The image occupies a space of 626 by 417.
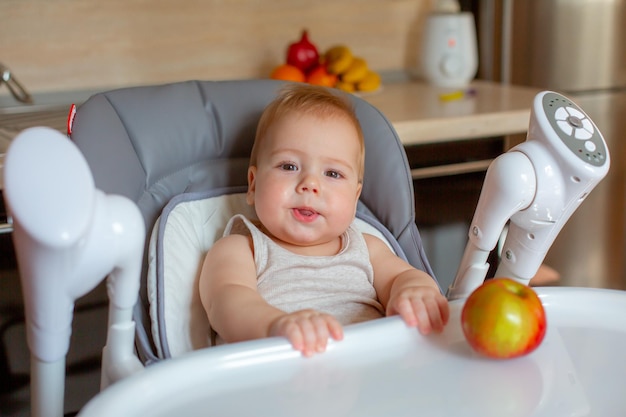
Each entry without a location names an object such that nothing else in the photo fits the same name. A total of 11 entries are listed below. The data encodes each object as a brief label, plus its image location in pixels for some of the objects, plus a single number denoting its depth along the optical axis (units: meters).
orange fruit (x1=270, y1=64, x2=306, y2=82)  2.07
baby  1.17
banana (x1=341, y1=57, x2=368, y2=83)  2.14
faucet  1.85
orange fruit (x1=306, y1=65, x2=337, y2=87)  2.09
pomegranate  2.15
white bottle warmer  2.28
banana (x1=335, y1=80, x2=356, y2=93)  2.15
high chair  0.74
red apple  0.88
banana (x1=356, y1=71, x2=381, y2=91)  2.17
